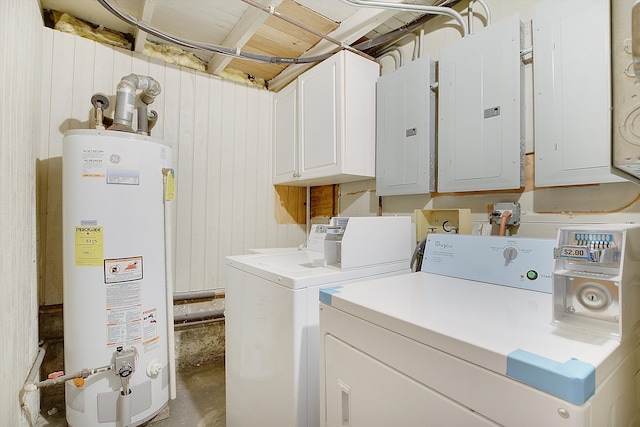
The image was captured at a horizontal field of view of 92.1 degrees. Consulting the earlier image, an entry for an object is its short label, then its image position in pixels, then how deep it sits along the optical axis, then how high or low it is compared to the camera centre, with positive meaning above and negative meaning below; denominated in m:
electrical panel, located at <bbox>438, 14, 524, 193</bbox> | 1.44 +0.50
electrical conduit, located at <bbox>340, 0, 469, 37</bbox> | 1.56 +1.06
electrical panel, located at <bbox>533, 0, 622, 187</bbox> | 1.18 +0.48
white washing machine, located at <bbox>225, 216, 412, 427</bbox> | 1.21 -0.44
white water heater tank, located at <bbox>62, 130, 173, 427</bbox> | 1.59 -0.34
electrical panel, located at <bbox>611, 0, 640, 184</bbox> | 0.66 +0.25
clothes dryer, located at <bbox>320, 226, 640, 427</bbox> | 0.57 -0.30
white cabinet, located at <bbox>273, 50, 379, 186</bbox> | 2.02 +0.63
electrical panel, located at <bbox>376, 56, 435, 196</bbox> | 1.81 +0.50
